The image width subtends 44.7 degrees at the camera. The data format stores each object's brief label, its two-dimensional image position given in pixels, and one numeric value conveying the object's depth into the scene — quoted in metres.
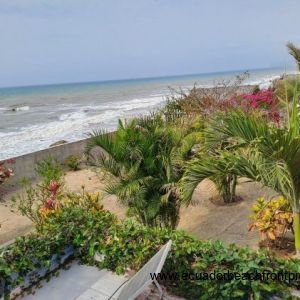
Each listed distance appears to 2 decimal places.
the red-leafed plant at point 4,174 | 6.92
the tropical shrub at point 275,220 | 4.62
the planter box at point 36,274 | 3.28
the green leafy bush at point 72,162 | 11.55
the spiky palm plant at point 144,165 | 4.96
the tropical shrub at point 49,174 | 6.78
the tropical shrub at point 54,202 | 5.14
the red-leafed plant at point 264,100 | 10.39
